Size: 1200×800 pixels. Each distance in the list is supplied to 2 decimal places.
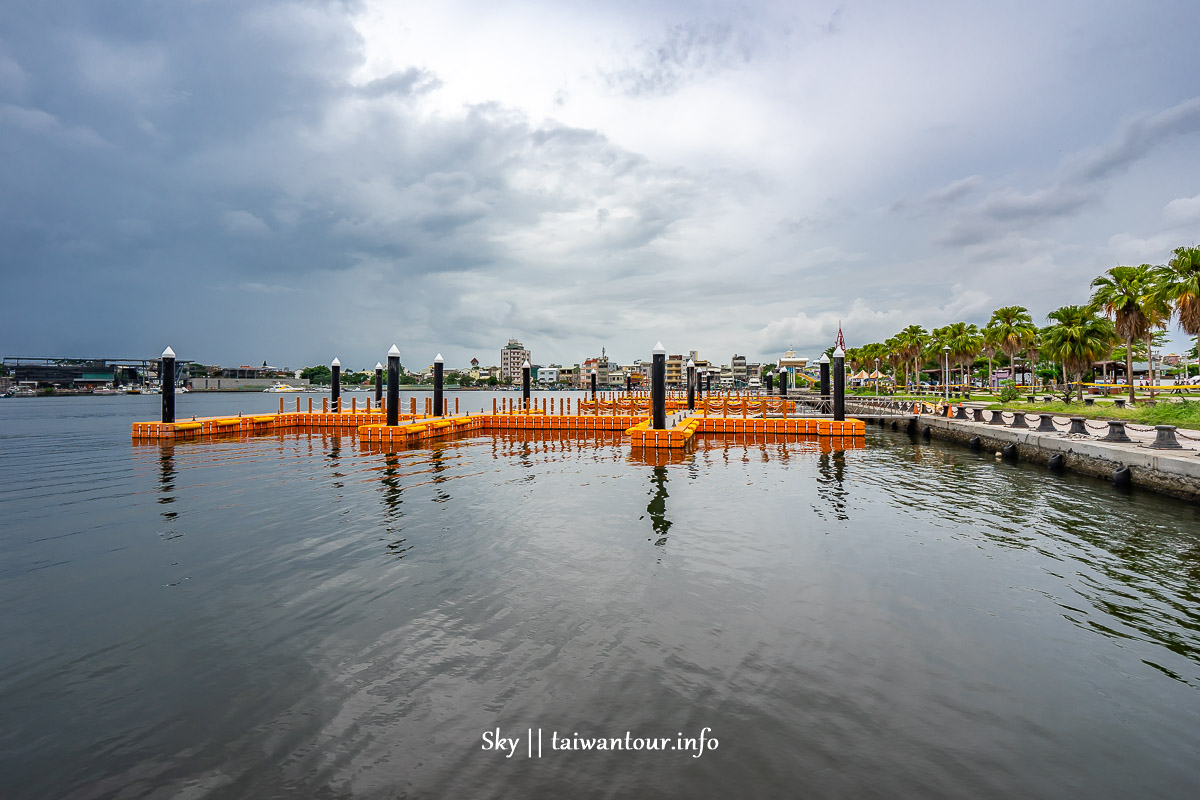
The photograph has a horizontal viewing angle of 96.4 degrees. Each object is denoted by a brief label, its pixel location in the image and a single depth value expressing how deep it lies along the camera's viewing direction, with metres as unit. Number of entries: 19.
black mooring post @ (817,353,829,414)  36.75
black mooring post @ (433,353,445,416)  33.09
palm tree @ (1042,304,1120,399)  38.97
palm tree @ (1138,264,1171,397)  28.41
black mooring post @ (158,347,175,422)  28.67
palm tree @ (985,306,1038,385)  51.94
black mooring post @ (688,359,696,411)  46.29
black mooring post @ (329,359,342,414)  37.47
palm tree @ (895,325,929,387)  70.69
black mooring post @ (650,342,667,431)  25.72
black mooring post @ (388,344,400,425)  28.67
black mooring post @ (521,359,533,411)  41.12
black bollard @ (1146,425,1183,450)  15.67
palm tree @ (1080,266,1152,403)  32.31
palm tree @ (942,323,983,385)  59.75
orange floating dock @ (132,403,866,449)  27.67
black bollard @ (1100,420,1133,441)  18.31
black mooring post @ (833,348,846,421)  30.97
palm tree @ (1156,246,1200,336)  25.80
